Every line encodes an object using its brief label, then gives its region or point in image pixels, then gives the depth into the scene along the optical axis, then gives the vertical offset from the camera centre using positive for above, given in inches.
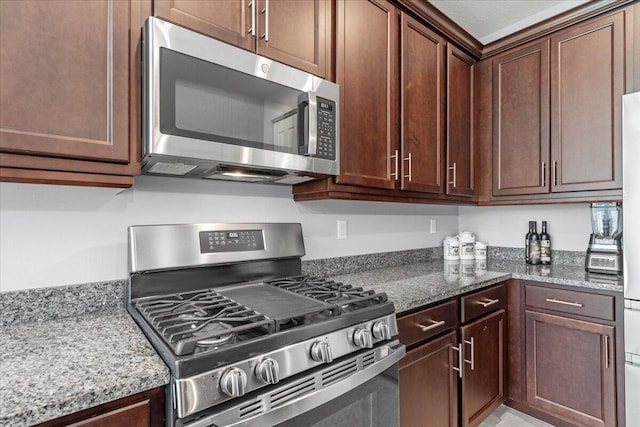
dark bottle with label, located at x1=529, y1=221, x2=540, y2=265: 93.3 -9.9
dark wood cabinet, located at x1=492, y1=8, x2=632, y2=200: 75.7 +24.4
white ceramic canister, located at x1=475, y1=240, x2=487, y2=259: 101.6 -11.6
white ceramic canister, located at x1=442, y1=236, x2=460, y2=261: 100.5 -10.8
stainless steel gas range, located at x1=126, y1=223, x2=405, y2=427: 32.3 -13.3
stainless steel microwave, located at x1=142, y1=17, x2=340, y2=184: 41.8 +14.3
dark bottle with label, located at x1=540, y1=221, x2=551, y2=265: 93.0 -11.0
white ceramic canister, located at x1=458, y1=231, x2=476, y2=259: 100.9 -10.0
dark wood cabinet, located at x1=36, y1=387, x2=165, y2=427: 27.5 -17.0
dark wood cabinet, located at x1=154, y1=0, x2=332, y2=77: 45.8 +27.9
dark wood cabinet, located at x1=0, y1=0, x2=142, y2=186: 34.6 +13.4
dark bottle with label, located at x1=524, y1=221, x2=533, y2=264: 95.0 -9.0
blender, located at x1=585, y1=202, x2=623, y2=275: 77.5 -6.8
